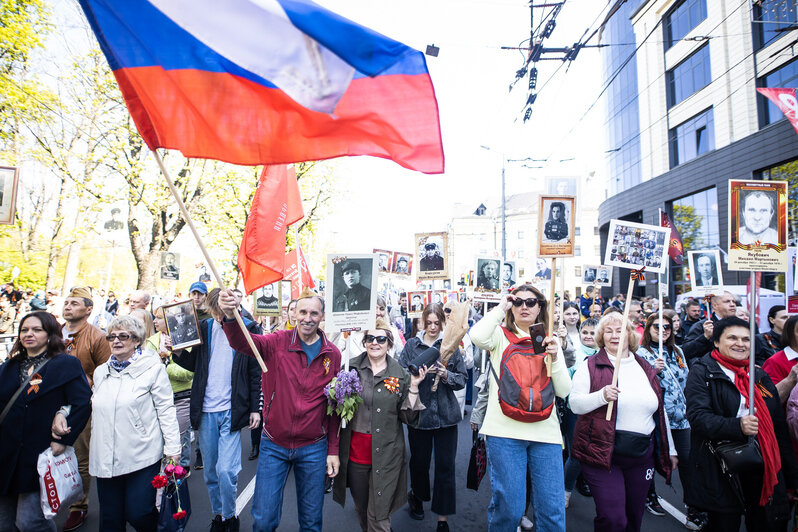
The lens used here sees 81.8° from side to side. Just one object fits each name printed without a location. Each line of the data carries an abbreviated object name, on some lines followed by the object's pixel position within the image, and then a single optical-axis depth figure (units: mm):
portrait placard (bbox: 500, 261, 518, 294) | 8148
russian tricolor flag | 2855
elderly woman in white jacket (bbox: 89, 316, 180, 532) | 3354
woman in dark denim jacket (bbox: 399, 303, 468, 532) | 4246
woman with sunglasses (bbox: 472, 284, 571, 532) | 3334
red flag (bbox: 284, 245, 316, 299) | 7000
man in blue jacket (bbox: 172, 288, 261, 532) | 4121
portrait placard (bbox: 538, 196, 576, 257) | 4047
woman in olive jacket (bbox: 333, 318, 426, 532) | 3611
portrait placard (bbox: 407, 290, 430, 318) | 9820
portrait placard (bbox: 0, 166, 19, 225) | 4906
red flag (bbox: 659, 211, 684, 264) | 7386
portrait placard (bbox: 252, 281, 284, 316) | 7221
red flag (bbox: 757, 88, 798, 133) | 6849
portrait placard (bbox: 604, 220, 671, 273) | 4734
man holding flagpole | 3389
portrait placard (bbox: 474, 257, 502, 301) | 7770
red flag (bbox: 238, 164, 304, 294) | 4332
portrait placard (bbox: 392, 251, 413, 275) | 11234
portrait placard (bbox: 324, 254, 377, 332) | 3684
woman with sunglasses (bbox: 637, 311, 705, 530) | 4523
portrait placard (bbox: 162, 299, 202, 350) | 4203
